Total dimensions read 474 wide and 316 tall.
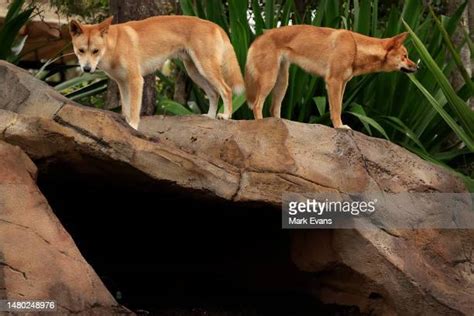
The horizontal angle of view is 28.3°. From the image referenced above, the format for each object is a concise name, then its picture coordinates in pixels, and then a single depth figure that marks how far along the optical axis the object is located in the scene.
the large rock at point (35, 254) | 5.91
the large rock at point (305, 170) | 6.61
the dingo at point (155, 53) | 7.89
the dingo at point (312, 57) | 8.64
